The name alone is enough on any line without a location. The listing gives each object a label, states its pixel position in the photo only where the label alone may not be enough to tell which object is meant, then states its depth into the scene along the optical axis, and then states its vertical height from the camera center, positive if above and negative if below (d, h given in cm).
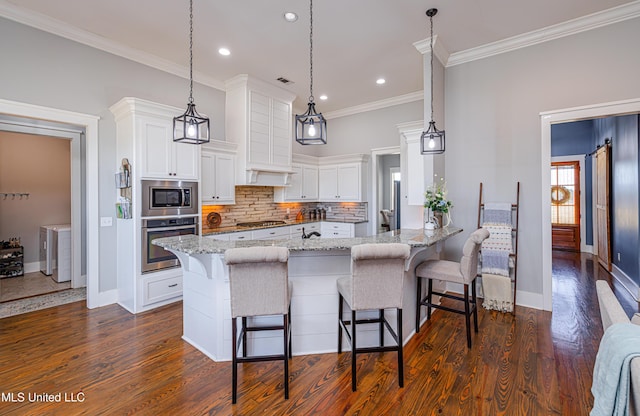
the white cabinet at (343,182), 623 +52
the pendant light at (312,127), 270 +73
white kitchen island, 243 -77
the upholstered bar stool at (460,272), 271 -63
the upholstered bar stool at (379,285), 203 -56
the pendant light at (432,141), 318 +71
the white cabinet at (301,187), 605 +41
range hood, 495 +139
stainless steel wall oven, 363 -35
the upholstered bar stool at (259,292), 198 -58
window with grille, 712 +30
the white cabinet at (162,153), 359 +70
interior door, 532 +3
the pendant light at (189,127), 267 +73
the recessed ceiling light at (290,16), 325 +211
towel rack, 371 -39
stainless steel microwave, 363 +12
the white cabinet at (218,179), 454 +45
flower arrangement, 335 +6
